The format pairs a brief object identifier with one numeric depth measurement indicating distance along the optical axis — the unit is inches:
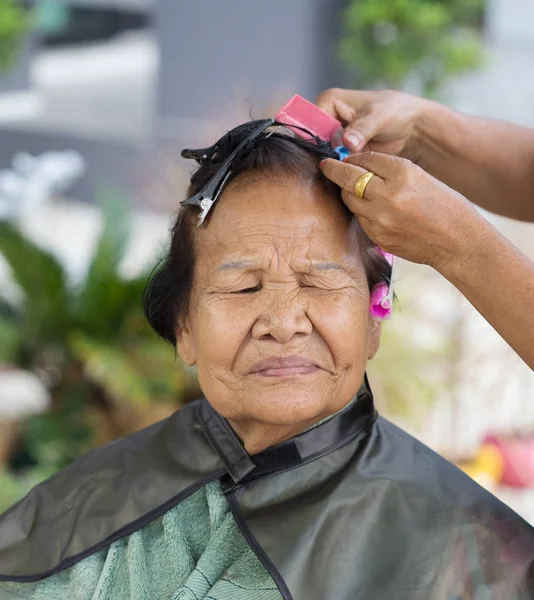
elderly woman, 56.5
